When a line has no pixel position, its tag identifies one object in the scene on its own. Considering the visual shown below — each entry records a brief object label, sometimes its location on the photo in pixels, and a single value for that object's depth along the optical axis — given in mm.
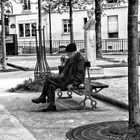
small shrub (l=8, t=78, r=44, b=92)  12922
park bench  9570
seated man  9383
